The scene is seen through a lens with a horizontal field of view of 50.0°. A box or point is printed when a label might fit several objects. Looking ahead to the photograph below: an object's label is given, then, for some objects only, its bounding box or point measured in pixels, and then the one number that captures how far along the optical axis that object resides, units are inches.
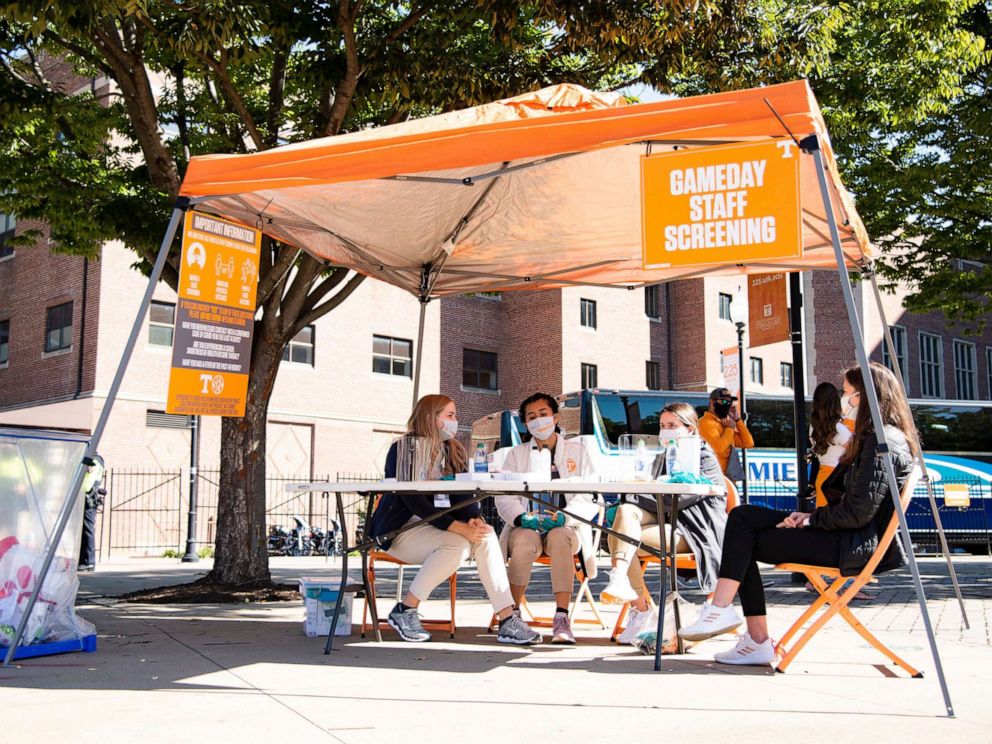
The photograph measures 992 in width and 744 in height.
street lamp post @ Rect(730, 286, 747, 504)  586.7
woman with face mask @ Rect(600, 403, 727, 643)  261.3
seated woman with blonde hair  264.5
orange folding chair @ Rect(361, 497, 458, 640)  275.0
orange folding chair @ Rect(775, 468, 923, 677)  214.5
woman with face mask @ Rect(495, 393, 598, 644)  271.7
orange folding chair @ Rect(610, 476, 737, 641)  274.8
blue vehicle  957.8
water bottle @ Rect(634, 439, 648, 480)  246.7
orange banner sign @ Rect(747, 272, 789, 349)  461.1
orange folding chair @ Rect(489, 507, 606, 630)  287.3
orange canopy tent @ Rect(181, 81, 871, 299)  222.4
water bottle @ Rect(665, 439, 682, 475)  252.5
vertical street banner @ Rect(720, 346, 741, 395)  544.7
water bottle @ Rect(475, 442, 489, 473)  257.9
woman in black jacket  216.1
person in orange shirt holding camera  423.5
